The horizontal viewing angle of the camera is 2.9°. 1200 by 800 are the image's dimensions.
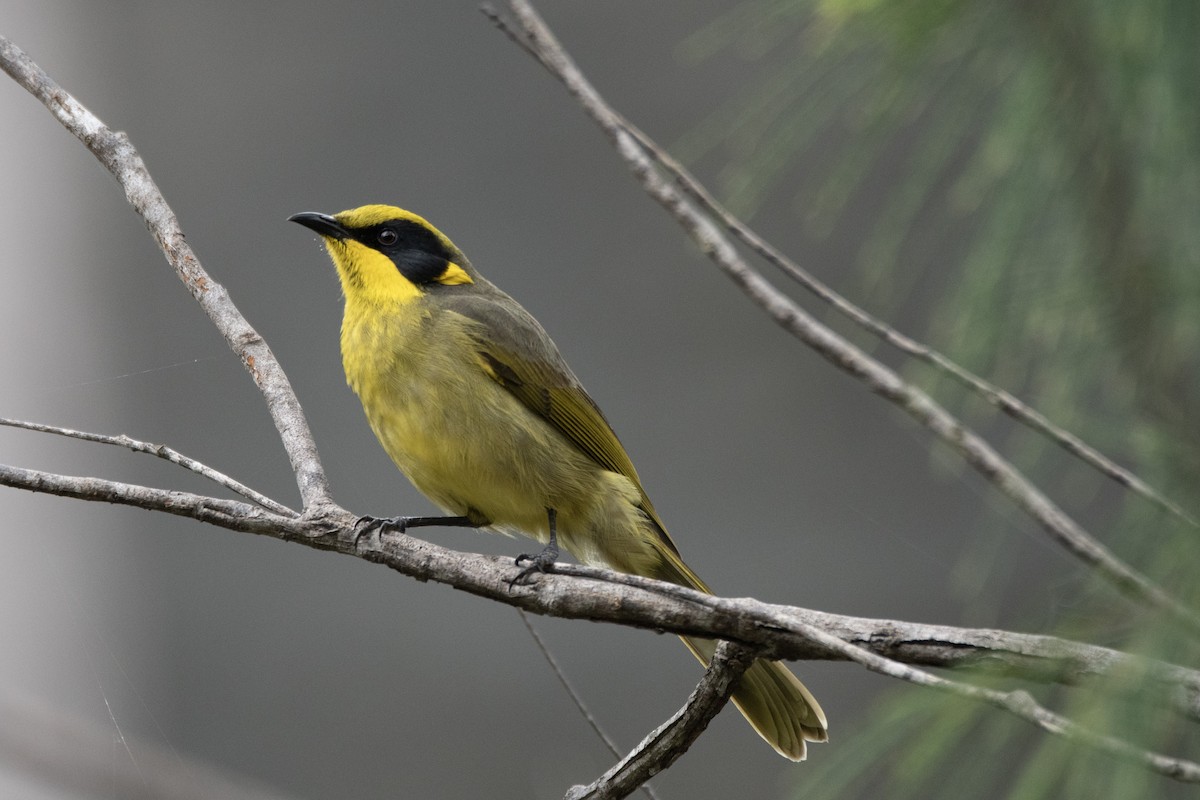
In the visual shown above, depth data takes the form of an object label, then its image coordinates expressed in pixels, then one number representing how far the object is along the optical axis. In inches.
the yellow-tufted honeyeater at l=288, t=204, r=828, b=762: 230.4
